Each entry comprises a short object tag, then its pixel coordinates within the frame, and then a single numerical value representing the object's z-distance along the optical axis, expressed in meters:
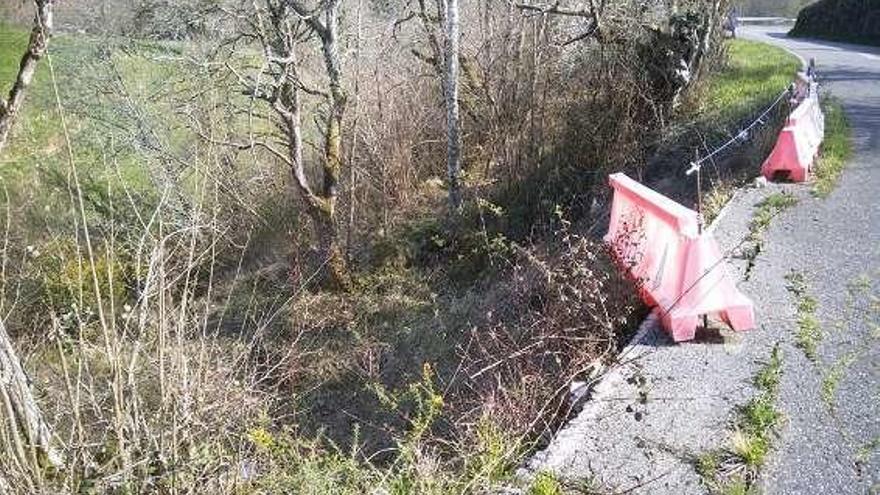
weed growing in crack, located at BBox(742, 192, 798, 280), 6.03
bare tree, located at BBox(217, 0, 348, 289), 9.50
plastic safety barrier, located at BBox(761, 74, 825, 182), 7.96
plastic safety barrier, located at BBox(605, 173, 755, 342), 4.67
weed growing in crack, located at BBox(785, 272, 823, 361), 4.64
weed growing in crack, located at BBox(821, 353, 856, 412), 4.10
